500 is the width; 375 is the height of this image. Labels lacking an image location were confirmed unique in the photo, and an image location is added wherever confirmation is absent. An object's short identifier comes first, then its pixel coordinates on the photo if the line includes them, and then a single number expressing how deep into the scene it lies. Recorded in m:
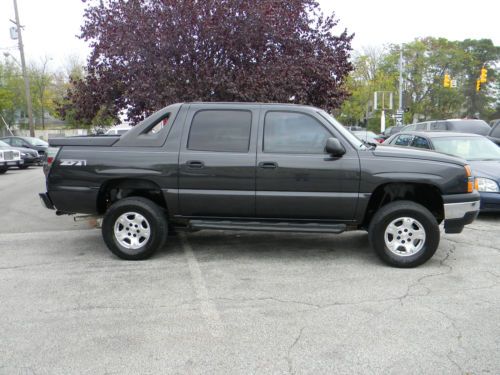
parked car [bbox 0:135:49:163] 24.02
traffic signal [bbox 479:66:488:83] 27.74
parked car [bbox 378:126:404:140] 25.08
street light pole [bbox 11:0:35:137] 29.52
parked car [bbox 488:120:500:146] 12.29
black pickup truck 5.14
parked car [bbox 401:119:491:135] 15.80
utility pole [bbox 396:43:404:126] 38.09
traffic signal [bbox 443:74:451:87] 32.56
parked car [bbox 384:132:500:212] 7.41
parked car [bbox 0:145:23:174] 18.03
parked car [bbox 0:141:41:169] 19.97
